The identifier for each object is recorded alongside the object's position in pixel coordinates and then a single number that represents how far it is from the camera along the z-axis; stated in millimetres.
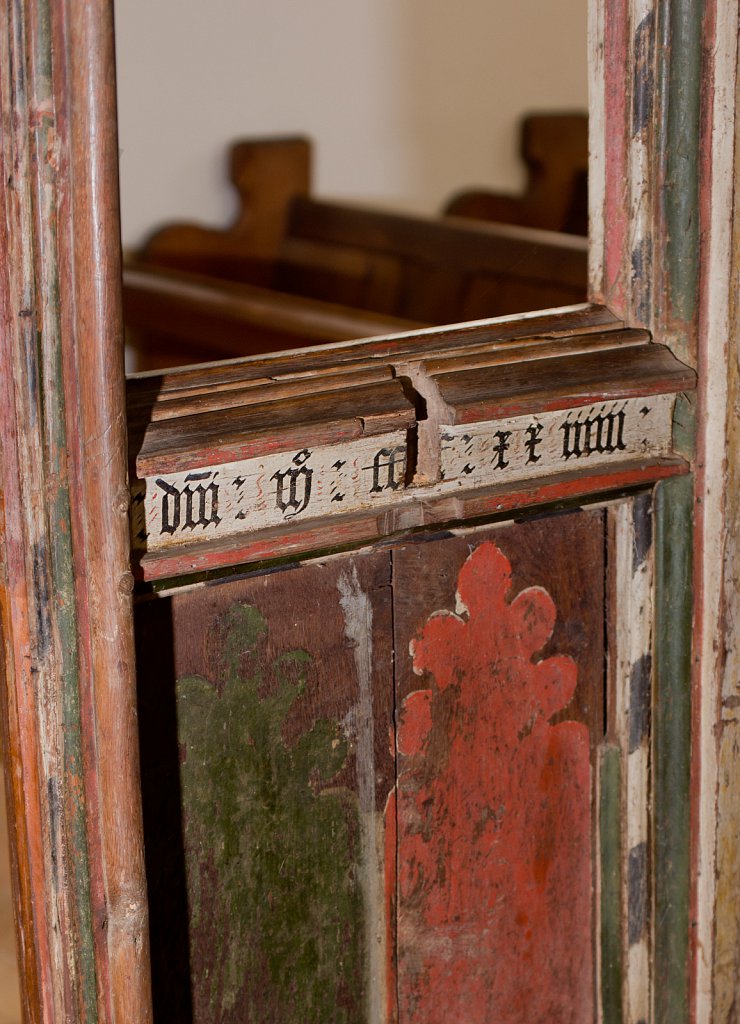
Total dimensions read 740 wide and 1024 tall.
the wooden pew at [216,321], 2514
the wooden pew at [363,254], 2689
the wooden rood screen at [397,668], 1295
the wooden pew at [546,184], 3471
